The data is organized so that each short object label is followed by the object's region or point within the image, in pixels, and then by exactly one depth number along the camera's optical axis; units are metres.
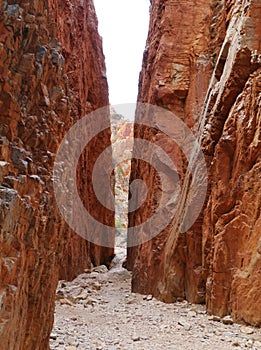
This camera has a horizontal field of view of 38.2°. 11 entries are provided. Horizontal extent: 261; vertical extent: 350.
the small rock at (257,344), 5.18
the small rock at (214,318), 6.54
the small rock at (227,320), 6.25
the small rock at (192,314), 7.08
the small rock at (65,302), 8.52
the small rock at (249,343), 5.23
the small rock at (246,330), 5.63
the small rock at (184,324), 6.42
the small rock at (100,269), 14.75
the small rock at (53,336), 5.84
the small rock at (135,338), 6.10
